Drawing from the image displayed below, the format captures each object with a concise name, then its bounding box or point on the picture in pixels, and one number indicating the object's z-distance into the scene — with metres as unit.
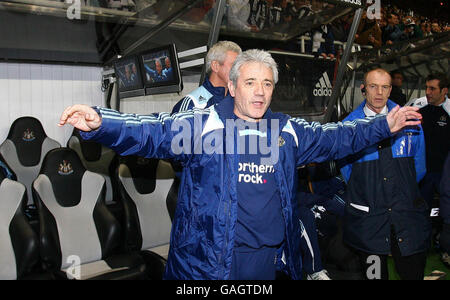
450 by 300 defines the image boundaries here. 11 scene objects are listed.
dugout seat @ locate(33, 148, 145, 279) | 2.36
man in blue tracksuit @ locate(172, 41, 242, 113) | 2.35
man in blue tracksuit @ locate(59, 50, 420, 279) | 1.40
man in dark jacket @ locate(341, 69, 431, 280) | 1.99
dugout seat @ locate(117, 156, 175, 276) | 2.79
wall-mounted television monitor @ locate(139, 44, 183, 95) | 2.78
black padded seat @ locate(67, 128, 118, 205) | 3.61
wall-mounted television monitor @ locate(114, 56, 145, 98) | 3.18
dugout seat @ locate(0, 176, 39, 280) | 2.21
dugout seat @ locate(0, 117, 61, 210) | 3.52
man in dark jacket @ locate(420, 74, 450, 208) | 3.24
